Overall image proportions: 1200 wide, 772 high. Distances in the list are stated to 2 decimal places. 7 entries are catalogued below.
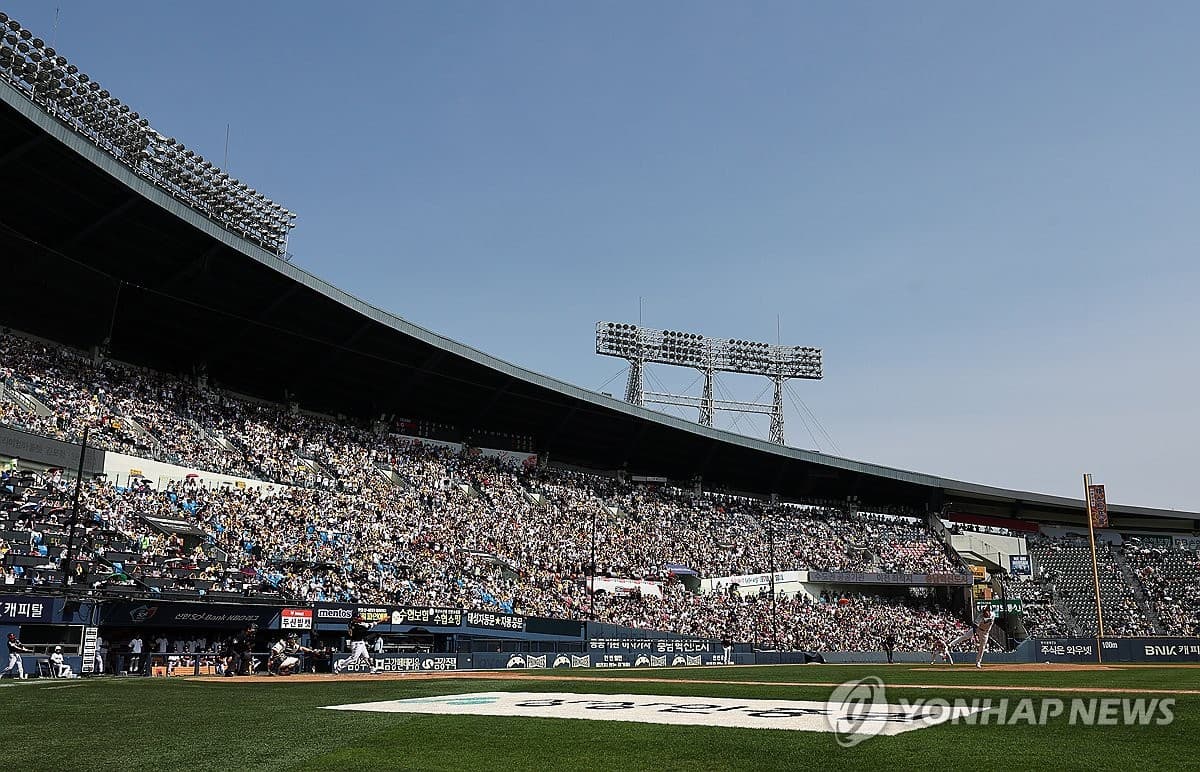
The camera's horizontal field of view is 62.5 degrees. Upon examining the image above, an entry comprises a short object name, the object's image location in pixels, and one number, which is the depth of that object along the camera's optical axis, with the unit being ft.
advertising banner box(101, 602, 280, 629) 92.84
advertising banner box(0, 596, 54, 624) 83.51
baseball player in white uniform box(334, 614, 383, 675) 94.79
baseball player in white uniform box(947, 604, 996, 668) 89.66
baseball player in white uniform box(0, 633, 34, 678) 80.89
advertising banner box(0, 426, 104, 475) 111.93
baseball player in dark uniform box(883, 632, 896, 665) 154.58
